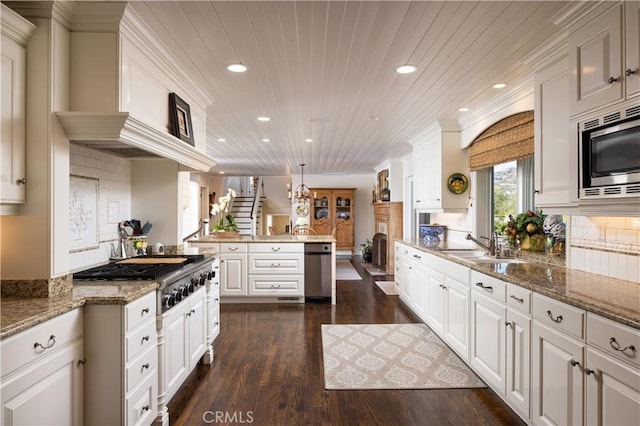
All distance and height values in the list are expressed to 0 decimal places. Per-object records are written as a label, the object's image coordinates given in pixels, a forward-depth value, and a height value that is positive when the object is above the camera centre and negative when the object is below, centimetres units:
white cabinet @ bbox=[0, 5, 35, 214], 172 +50
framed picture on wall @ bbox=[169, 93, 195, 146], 285 +76
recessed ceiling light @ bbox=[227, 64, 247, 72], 283 +112
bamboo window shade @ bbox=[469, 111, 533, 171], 330 +72
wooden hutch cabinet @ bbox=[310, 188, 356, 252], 1091 +0
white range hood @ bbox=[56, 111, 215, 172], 192 +46
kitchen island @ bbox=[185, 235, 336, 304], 527 -78
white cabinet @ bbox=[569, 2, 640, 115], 174 +79
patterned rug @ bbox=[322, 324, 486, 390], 286 -130
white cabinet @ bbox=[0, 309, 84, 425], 134 -65
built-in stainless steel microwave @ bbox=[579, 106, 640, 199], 173 +29
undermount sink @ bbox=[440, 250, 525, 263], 334 -43
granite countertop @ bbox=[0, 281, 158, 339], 142 -41
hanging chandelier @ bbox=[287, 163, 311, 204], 978 +52
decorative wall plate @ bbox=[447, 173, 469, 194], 464 +38
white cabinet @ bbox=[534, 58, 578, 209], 230 +48
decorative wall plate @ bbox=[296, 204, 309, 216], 1067 +9
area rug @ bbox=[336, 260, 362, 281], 752 -129
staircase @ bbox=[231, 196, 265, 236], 1250 +0
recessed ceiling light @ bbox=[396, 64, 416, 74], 281 +111
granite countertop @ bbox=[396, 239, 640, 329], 158 -40
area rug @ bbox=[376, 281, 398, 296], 597 -128
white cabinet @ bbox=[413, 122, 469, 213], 466 +61
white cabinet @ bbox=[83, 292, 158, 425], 179 -73
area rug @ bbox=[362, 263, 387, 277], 792 -127
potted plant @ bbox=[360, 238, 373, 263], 957 -104
